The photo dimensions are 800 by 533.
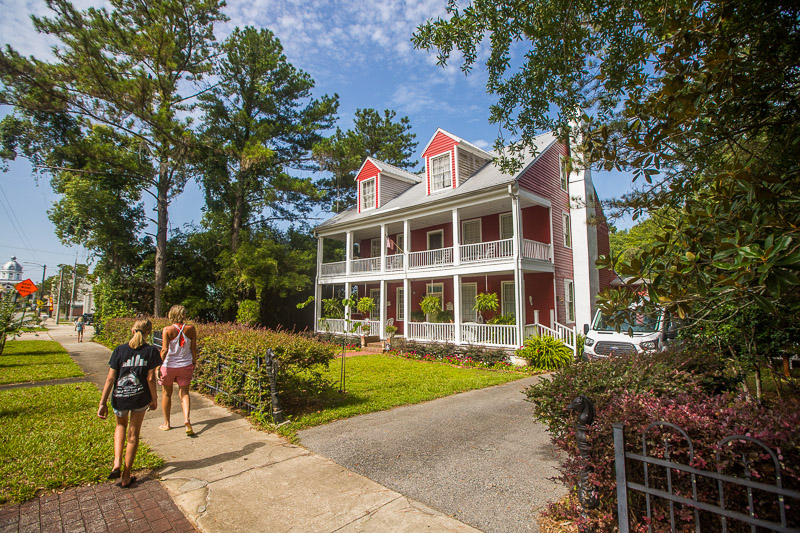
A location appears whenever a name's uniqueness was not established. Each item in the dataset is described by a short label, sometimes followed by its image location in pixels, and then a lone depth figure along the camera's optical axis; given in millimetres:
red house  14944
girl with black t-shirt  4094
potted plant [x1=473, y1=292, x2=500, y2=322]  15164
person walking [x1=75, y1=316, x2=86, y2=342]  20789
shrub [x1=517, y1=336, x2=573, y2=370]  12609
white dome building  111188
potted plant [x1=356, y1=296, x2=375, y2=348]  15584
